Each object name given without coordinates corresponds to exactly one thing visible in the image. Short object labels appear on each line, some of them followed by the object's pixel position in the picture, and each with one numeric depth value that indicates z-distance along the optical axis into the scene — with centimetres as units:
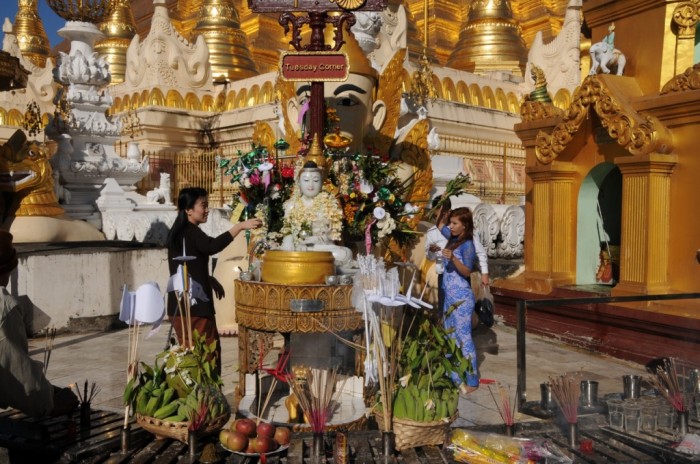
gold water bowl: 437
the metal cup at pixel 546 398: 395
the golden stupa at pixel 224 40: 1972
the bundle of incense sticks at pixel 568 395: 351
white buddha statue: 482
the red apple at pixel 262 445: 328
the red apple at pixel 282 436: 340
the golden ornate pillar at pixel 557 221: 775
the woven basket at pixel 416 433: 341
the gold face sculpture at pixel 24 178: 848
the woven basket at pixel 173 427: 339
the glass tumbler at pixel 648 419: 366
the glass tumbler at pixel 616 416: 368
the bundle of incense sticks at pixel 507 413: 350
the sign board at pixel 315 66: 504
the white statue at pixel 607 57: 732
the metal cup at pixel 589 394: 400
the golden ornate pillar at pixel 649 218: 651
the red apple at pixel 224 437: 332
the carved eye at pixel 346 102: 677
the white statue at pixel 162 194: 1204
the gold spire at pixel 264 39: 2267
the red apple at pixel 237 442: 329
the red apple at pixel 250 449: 329
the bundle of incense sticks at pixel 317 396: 334
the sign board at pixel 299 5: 515
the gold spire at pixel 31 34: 2644
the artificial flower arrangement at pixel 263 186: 528
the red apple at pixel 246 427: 334
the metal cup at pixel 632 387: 408
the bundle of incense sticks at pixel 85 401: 360
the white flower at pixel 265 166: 524
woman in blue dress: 565
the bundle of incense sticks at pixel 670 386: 372
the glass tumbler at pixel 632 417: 363
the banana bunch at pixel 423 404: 344
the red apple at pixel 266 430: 334
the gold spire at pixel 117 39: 2134
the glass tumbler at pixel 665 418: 369
